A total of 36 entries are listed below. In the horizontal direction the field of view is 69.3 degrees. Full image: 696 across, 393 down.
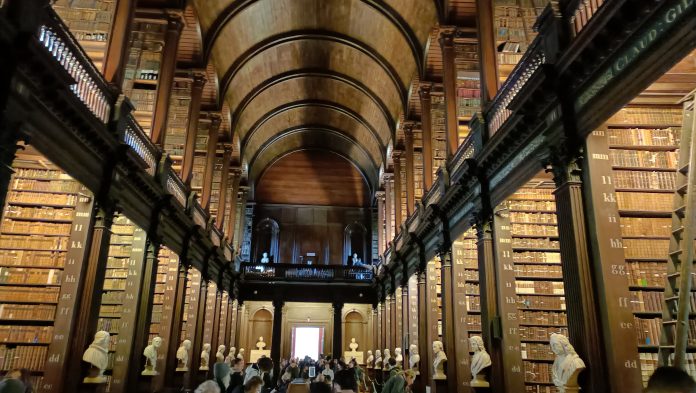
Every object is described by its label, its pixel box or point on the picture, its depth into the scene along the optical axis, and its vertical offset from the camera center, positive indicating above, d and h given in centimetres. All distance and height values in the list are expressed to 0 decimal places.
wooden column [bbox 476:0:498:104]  772 +444
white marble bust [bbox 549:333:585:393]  448 -14
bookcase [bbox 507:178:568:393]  722 +104
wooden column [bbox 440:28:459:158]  945 +477
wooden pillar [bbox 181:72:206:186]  1095 +458
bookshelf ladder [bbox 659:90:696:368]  419 +79
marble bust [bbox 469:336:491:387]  673 -19
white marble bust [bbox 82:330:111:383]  634 -22
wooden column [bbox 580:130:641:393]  431 +70
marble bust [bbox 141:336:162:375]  855 -28
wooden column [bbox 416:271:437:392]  1029 +10
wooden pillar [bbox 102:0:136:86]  720 +413
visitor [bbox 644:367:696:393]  242 -14
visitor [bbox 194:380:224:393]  277 -25
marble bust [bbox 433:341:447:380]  849 -25
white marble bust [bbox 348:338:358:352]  1870 -6
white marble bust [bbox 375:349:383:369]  1471 -40
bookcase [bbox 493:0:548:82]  869 +539
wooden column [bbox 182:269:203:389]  1188 +43
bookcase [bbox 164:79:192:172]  1184 +514
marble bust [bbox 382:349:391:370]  1351 -36
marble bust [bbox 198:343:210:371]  1247 -41
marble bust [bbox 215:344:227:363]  1111 -25
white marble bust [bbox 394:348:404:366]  1176 -26
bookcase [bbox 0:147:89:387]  679 +115
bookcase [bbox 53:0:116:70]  855 +524
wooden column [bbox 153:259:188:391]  982 +34
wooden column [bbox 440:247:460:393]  837 +40
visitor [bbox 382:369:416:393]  555 -42
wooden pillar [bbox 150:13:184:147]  913 +473
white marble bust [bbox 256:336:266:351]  1870 -6
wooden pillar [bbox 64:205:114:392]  626 +55
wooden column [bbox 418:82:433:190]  1143 +472
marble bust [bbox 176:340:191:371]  1029 -30
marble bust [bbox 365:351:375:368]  1623 -45
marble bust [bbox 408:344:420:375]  975 -23
